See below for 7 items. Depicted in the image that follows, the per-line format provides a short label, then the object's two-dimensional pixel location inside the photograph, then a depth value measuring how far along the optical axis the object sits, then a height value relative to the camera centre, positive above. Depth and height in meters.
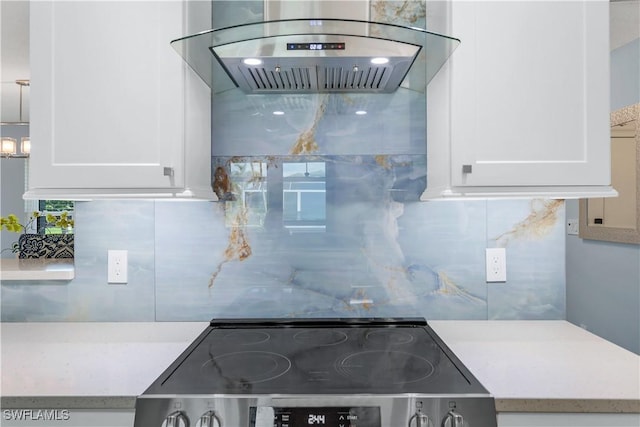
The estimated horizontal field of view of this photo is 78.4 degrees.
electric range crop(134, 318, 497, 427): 0.90 -0.42
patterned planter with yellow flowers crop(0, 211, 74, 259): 2.14 -0.18
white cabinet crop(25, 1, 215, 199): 1.20 +0.36
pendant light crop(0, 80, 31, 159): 4.68 +0.82
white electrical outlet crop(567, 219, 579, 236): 1.94 -0.05
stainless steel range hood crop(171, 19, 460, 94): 1.08 +0.50
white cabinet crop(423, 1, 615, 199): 1.19 +0.38
